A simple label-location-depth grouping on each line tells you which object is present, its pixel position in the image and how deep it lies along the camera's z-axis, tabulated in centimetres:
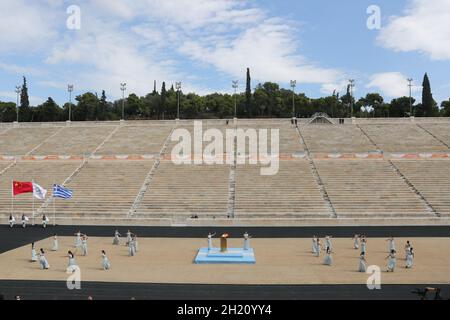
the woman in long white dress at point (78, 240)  2330
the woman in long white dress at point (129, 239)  2214
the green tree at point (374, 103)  10144
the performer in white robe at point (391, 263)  1820
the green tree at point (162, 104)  8856
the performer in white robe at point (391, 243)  2141
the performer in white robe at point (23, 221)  3211
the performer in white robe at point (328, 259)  1959
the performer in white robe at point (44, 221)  3209
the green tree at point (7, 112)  9938
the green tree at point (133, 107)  10475
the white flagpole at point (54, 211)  3373
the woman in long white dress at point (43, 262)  1873
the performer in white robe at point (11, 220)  3231
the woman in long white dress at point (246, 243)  2235
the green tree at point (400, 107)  9050
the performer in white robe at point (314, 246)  2185
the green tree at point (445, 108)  8634
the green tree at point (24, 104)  8344
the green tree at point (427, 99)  7706
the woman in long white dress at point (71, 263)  1817
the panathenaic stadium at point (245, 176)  3494
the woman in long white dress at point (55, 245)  2330
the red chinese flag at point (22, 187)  3086
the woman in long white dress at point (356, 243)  2355
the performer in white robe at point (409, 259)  1888
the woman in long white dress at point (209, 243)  2225
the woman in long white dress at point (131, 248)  2191
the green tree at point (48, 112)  9031
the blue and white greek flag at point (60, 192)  3063
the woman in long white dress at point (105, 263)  1864
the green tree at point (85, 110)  9238
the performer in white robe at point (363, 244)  2114
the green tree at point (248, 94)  7812
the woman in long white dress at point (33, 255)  2020
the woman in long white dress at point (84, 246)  2189
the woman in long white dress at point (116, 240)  2518
